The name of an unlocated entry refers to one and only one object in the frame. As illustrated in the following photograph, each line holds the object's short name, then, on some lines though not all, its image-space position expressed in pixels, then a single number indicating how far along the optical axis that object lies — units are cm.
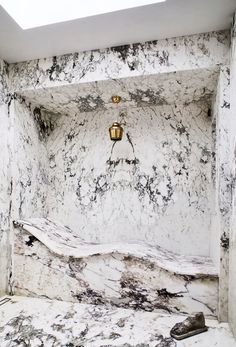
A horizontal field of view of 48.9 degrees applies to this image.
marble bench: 214
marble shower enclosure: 234
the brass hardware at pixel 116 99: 274
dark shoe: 183
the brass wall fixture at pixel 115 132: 273
